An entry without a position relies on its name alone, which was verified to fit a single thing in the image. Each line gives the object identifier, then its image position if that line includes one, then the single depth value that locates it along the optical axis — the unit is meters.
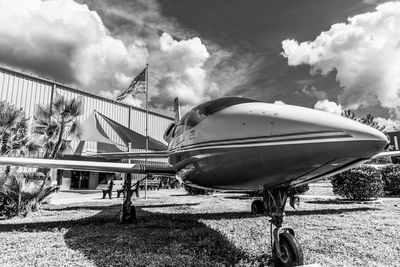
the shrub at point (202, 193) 22.70
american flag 20.58
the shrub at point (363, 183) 15.09
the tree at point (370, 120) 76.60
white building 25.86
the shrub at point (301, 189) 17.12
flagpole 20.51
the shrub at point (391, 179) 19.50
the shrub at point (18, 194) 10.77
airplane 3.32
